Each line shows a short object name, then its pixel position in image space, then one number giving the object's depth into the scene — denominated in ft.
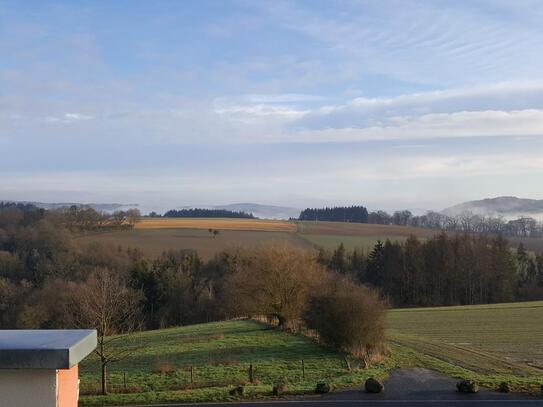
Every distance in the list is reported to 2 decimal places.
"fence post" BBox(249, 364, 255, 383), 75.94
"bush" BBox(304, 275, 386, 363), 100.42
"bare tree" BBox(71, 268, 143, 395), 81.82
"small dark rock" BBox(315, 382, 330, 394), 62.90
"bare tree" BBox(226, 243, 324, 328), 143.43
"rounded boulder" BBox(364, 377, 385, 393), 63.52
